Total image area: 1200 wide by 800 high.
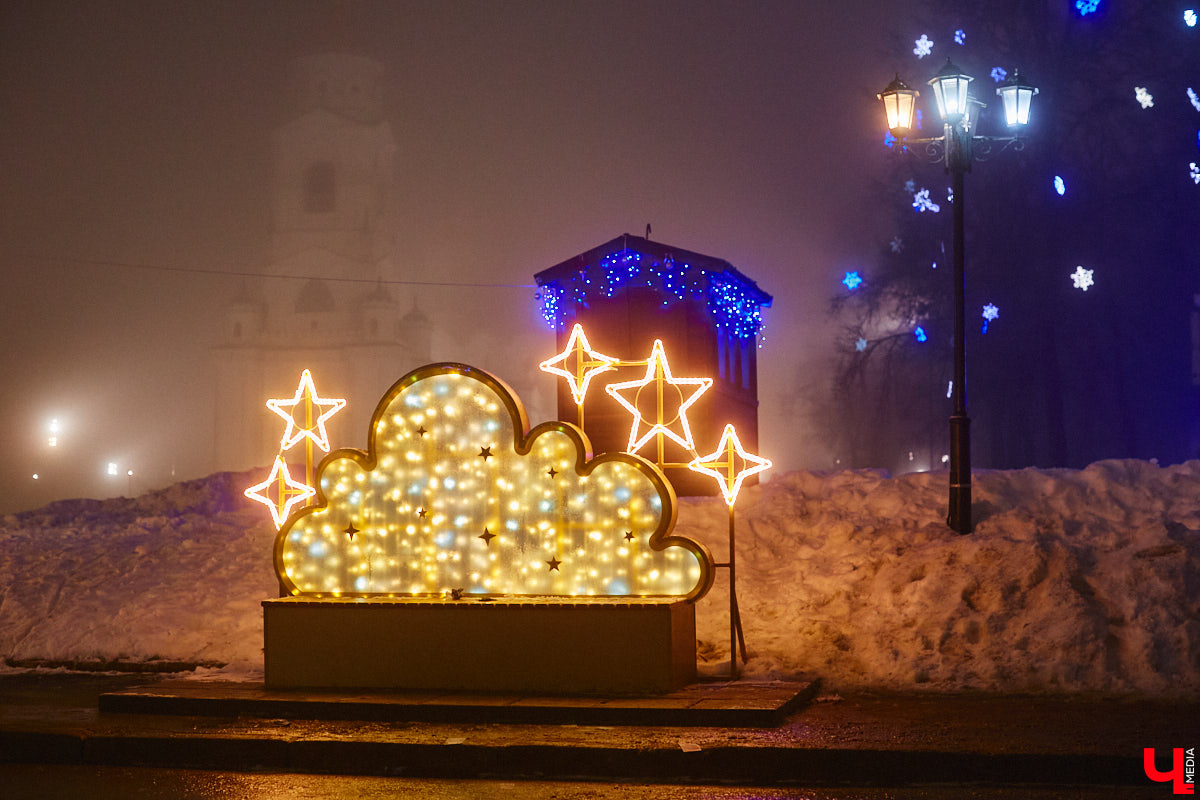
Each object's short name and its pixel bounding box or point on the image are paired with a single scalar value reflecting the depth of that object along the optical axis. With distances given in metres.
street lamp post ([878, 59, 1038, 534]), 13.67
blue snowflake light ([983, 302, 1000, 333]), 28.11
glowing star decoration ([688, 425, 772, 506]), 11.48
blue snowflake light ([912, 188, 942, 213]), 30.69
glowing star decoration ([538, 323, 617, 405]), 11.83
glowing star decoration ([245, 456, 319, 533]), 12.38
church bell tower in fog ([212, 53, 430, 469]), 64.12
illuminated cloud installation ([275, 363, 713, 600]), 11.22
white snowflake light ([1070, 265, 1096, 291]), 27.88
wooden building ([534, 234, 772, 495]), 19.77
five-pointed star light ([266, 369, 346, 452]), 12.55
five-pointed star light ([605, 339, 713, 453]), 11.60
